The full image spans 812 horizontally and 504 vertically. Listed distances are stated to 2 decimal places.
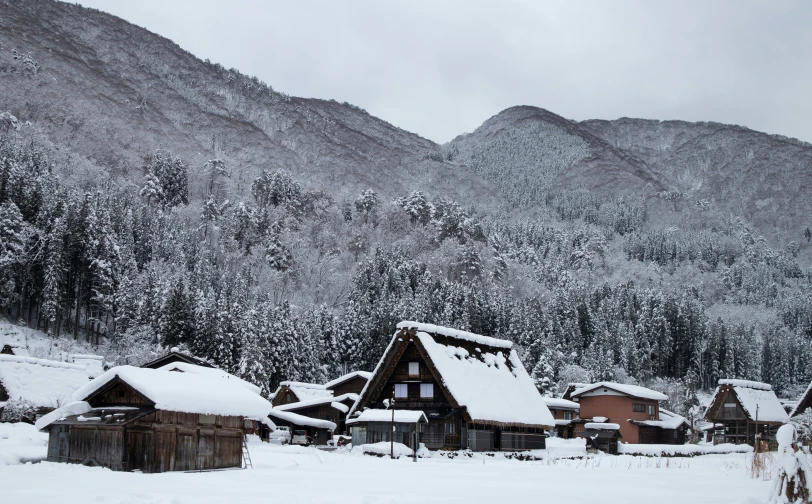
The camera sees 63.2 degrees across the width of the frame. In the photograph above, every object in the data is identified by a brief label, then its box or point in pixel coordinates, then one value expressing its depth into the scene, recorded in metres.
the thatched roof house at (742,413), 64.00
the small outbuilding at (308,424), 52.97
